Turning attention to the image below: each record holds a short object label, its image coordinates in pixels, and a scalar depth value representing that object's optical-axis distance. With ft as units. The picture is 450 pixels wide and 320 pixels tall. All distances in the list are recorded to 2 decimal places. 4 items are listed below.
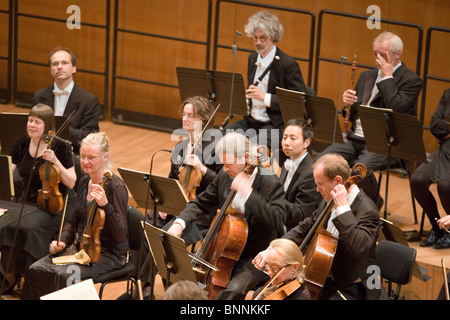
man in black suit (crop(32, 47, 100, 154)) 42.83
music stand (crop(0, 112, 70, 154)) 39.58
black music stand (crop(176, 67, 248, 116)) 41.63
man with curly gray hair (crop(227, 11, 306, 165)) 42.78
